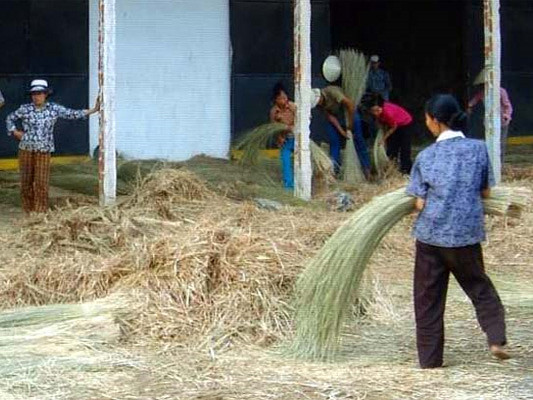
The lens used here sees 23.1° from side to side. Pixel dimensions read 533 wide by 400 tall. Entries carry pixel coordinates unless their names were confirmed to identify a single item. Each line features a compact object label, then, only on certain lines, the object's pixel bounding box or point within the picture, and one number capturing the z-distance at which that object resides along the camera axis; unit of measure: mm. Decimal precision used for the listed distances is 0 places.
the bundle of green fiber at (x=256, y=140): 14367
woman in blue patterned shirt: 7074
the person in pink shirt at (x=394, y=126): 15008
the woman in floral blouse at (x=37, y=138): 11938
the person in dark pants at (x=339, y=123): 15008
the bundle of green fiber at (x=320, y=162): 14281
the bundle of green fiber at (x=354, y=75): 15266
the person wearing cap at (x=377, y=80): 16969
